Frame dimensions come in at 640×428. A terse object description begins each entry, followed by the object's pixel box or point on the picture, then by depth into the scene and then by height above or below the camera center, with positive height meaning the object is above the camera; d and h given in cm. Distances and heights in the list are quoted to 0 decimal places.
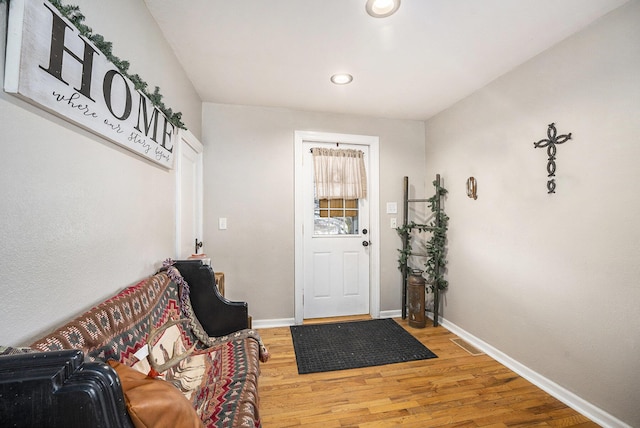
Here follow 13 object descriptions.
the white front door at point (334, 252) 318 -36
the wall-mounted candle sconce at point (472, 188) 263 +36
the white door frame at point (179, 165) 208 +47
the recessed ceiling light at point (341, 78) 232 +131
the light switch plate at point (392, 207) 330 +20
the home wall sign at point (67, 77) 71 +50
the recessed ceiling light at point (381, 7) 151 +127
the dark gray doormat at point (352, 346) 227 -118
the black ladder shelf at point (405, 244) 321 -26
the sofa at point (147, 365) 45 -43
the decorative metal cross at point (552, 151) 190 +53
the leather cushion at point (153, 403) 60 -45
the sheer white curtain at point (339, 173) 315 +61
